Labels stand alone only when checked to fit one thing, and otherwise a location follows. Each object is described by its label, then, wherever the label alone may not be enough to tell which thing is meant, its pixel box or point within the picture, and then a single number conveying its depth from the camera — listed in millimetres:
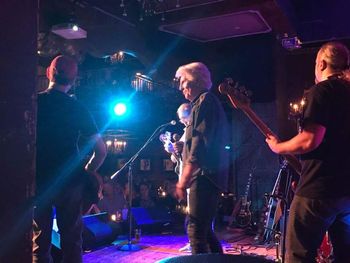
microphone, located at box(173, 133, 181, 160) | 4943
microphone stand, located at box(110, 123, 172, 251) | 5656
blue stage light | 6660
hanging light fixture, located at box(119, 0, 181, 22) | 6170
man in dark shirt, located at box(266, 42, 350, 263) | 2275
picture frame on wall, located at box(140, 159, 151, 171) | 9828
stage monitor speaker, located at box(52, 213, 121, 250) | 5427
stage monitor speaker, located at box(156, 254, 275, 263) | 1585
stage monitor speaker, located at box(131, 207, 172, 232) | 7004
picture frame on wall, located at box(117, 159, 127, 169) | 9509
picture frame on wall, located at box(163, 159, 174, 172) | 9781
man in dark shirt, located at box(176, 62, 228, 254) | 2812
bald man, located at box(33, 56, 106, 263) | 2535
